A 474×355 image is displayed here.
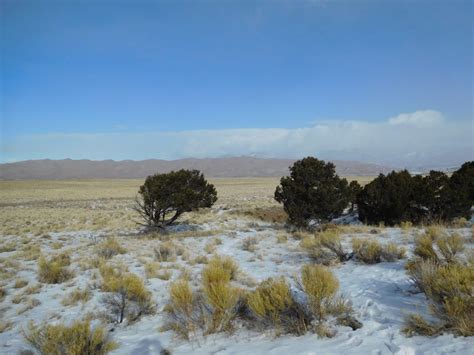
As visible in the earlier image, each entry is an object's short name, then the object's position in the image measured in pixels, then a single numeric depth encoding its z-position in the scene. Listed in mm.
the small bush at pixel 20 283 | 7936
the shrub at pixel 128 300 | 5883
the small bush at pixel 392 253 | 7680
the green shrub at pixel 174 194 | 17219
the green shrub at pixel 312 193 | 14812
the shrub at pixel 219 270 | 5667
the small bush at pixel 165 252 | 9719
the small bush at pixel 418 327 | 3996
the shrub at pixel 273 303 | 4777
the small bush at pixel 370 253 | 7652
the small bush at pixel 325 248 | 8211
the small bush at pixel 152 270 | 8003
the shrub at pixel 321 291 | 4734
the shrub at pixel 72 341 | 4105
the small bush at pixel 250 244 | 10484
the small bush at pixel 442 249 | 6775
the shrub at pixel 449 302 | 3916
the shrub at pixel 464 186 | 15277
